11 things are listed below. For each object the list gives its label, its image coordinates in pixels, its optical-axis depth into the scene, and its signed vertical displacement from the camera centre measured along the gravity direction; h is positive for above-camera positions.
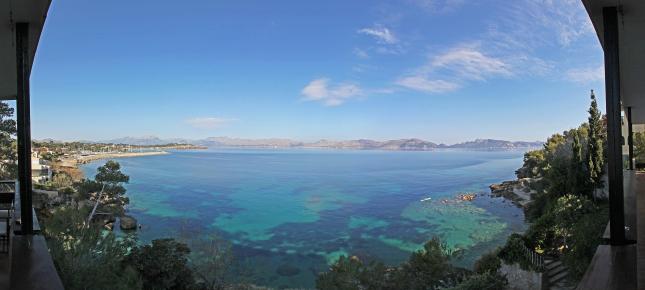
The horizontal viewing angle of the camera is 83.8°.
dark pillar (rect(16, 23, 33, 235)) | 3.05 +0.21
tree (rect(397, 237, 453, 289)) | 11.02 -3.93
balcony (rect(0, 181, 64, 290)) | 1.89 -0.69
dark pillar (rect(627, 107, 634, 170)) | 8.20 +0.10
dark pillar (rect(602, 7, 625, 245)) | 2.72 +0.15
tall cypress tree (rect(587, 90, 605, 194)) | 12.20 -0.47
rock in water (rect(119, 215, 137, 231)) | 25.70 -5.39
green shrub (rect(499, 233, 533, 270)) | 11.15 -3.54
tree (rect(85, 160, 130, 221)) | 21.64 -2.28
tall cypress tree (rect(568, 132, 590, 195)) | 12.49 -1.05
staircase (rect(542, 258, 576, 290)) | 9.02 -3.51
